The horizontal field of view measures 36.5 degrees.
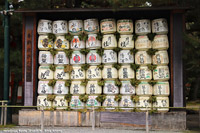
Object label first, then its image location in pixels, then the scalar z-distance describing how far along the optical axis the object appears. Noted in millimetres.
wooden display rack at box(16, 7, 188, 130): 11594
